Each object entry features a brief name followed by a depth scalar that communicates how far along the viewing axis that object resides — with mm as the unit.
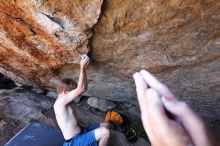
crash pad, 1658
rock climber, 1467
